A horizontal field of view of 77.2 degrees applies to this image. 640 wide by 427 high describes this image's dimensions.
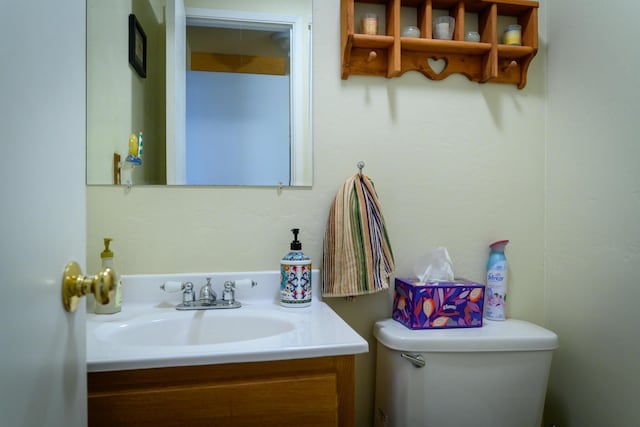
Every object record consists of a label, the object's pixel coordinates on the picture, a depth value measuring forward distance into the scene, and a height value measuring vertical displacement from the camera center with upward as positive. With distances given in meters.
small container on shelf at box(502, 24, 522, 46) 1.30 +0.56
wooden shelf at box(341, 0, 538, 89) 1.21 +0.49
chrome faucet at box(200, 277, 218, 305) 1.10 -0.25
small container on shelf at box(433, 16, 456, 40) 1.25 +0.56
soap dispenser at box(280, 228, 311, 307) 1.08 -0.20
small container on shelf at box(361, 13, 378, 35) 1.21 +0.55
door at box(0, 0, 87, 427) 0.37 +0.00
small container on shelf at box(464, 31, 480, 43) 1.28 +0.54
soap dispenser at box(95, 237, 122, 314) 1.03 -0.24
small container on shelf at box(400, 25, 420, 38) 1.24 +0.54
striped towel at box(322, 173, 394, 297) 1.13 -0.11
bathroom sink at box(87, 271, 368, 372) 0.73 -0.28
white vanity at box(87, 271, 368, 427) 0.72 -0.33
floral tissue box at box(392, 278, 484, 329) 1.11 -0.28
